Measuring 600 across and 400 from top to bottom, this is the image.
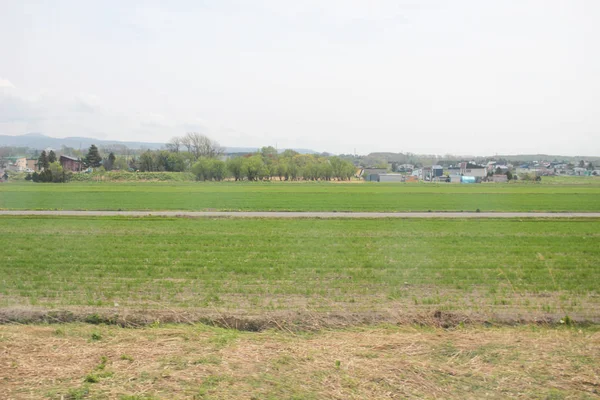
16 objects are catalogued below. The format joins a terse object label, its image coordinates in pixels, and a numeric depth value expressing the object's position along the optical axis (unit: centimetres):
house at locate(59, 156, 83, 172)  11241
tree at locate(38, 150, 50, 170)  9451
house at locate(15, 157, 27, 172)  10211
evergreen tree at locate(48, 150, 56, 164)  9957
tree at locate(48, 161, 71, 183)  9031
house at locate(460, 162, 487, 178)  14974
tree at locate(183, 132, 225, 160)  12900
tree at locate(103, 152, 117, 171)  12608
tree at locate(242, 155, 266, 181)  11444
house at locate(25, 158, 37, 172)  10418
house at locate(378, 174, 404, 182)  14388
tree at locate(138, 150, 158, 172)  12118
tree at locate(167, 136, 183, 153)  13650
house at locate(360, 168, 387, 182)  15176
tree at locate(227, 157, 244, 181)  11412
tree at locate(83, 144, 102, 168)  12122
